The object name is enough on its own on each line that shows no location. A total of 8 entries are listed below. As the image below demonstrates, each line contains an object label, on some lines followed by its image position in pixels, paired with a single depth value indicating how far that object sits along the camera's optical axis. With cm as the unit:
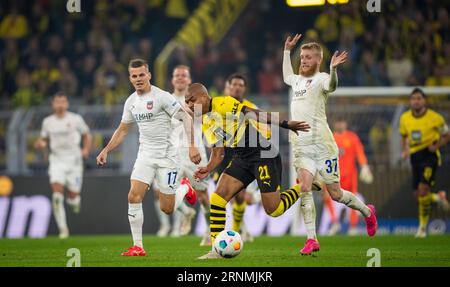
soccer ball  1072
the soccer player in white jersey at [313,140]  1210
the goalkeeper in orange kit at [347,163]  1897
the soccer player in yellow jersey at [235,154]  1106
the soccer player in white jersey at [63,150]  1808
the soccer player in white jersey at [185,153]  1505
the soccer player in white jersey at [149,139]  1184
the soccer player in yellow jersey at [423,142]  1669
